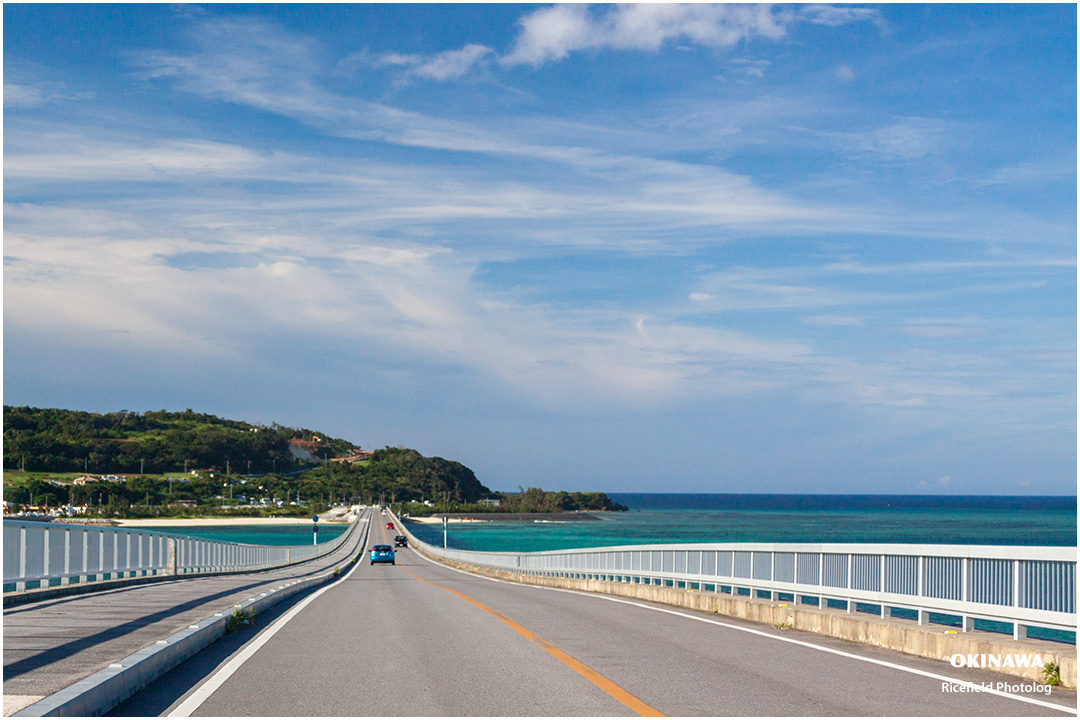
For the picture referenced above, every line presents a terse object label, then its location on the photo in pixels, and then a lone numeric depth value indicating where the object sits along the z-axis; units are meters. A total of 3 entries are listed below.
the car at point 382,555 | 67.38
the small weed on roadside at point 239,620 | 14.00
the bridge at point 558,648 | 8.59
